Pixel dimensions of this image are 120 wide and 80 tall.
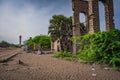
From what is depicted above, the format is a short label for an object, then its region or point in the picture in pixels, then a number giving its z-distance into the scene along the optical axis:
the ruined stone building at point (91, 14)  8.12
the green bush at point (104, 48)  5.19
